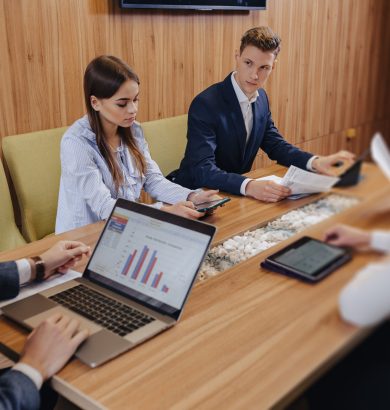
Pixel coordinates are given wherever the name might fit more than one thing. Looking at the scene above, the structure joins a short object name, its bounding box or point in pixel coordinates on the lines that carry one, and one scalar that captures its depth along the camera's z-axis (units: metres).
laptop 1.01
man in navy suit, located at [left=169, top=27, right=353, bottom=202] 2.14
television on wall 2.60
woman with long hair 1.86
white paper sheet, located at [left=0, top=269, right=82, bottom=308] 1.17
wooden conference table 0.47
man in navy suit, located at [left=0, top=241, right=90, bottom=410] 0.88
